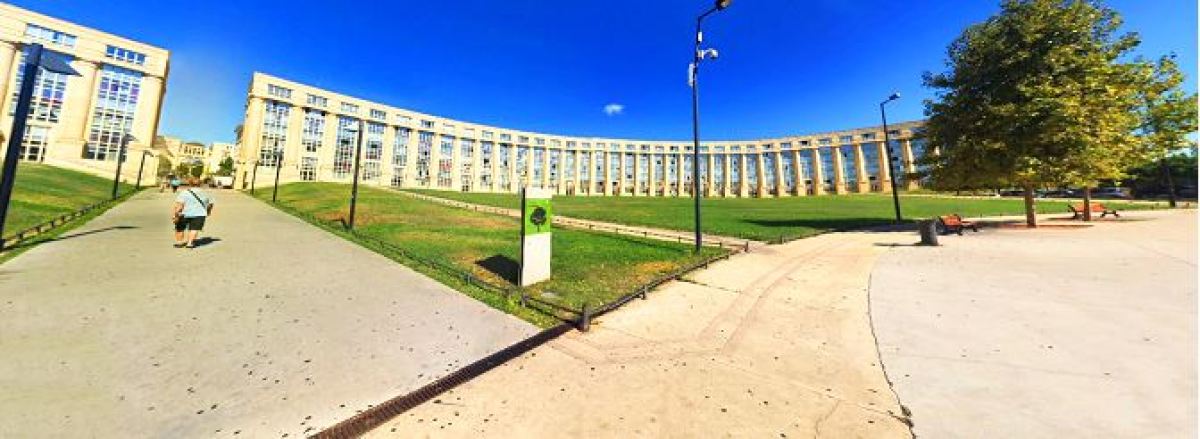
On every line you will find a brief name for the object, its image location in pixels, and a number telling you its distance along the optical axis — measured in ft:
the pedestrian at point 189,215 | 35.19
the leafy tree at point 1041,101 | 50.96
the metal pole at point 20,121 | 29.84
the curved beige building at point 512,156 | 214.69
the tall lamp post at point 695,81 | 42.39
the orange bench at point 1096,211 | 72.82
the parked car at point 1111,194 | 190.49
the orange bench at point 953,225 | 51.57
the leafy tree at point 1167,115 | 60.13
